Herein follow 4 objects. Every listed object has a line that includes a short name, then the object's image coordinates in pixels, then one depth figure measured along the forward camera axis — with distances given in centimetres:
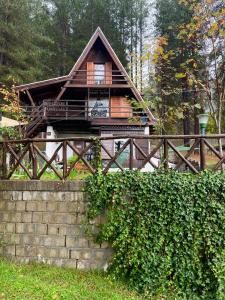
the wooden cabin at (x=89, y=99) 1373
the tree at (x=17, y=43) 1816
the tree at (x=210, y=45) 622
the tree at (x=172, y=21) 1494
